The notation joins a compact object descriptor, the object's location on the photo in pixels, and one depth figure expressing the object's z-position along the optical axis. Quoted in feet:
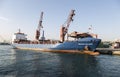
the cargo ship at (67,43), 94.81
